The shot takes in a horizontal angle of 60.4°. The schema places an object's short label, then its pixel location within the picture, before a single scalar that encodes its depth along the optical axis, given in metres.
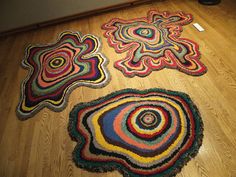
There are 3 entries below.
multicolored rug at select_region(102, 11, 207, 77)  1.92
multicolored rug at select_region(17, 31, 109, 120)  1.79
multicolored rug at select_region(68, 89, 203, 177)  1.29
